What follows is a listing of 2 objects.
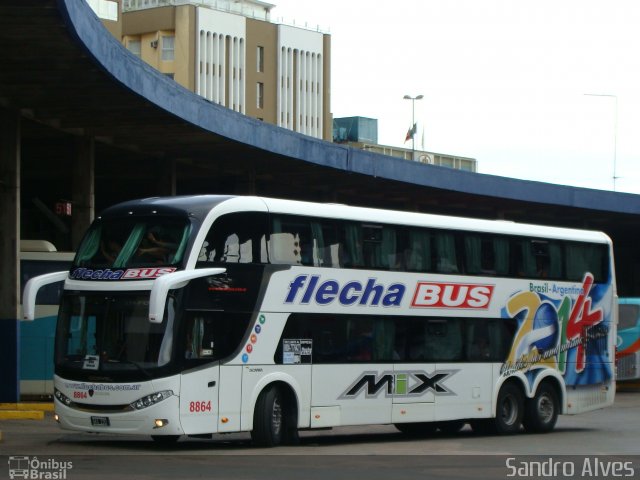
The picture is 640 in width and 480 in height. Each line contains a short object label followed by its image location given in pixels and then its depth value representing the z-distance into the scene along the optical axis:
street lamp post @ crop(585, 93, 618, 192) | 53.05
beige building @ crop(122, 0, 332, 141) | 104.50
